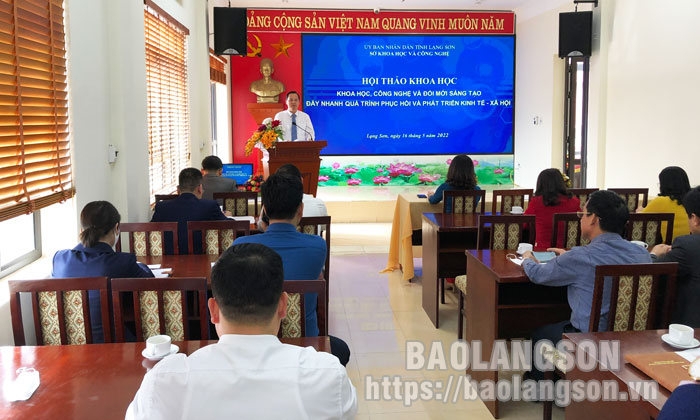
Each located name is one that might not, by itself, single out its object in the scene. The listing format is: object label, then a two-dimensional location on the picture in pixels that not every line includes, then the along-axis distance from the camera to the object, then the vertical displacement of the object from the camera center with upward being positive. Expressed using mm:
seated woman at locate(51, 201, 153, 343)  2650 -475
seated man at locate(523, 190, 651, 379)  2895 -526
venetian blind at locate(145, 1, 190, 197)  5719 +489
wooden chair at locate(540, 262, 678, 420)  2701 -666
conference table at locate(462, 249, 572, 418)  3365 -920
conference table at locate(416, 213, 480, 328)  4895 -840
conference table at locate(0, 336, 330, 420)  1701 -704
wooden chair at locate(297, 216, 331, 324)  3832 -482
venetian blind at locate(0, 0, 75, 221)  2877 +201
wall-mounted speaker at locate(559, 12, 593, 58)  7703 +1364
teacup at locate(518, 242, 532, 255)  3605 -597
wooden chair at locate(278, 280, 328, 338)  2422 -628
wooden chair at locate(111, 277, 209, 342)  2416 -623
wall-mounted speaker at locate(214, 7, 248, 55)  8047 +1501
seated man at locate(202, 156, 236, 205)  5703 -311
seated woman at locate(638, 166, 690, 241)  4406 -371
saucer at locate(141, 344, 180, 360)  2050 -683
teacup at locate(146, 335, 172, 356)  2059 -654
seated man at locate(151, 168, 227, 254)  4223 -438
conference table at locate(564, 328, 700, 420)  1922 -761
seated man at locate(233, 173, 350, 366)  2662 -397
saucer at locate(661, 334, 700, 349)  2186 -702
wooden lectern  7160 -132
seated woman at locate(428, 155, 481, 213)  5500 -282
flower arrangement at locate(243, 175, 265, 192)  6672 -400
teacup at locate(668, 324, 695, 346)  2195 -675
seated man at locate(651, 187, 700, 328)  2859 -597
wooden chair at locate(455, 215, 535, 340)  3949 -540
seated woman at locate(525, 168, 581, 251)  4500 -423
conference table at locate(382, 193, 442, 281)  5945 -807
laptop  7004 -284
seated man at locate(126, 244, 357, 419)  1250 -479
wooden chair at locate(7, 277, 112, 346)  2443 -636
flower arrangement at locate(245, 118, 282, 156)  6945 +116
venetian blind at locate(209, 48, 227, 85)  9023 +1217
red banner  10805 +2158
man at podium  8758 +298
